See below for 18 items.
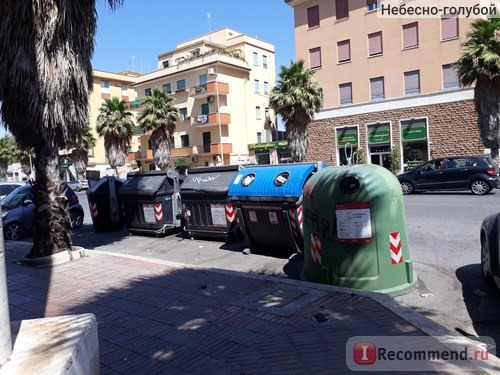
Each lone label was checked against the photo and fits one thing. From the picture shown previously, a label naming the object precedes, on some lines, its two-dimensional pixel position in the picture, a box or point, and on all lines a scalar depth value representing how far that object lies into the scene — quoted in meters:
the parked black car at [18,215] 12.33
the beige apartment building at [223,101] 44.31
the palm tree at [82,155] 45.72
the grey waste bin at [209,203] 9.34
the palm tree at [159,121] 34.38
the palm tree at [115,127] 37.59
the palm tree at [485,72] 22.55
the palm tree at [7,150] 60.03
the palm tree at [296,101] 27.41
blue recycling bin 7.30
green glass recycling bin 5.35
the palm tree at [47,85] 7.16
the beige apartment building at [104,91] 57.89
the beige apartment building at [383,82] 28.58
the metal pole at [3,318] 2.71
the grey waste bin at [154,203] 10.86
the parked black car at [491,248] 4.89
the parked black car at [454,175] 16.70
